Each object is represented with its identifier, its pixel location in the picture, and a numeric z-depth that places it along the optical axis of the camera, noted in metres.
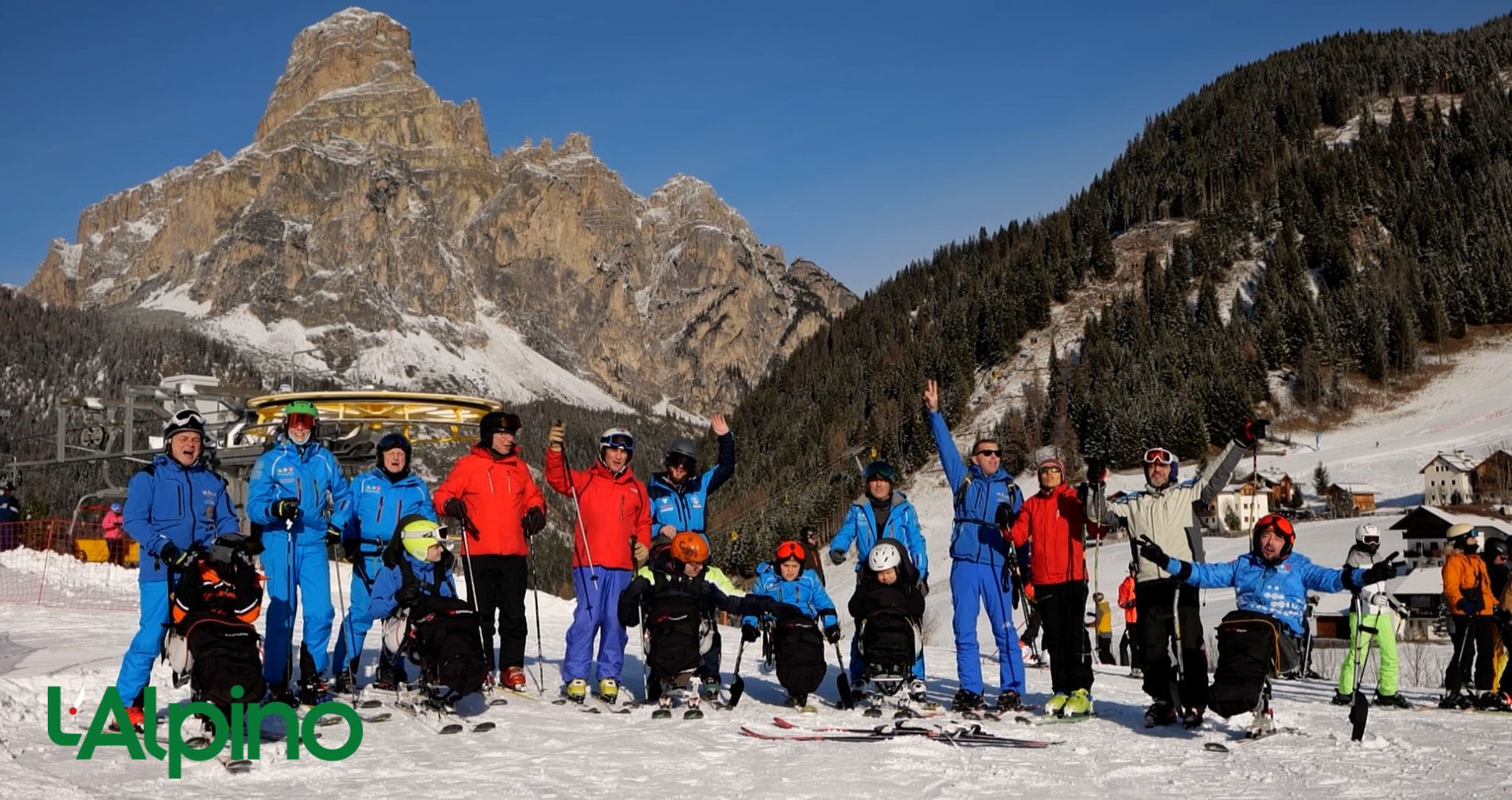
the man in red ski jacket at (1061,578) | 8.93
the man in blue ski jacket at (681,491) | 10.18
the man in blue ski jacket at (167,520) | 7.25
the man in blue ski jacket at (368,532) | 9.13
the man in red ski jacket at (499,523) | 9.52
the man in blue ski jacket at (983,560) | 9.22
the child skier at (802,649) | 9.41
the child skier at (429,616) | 8.01
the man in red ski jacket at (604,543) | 9.41
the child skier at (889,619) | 9.23
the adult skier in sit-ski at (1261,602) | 7.66
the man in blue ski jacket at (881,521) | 10.00
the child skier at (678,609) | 9.12
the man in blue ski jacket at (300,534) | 8.50
